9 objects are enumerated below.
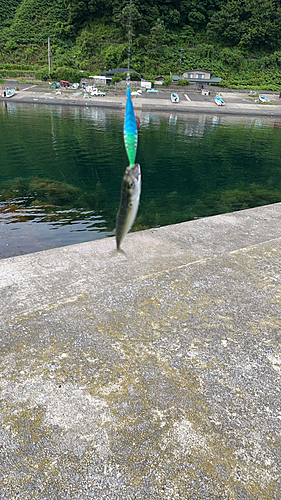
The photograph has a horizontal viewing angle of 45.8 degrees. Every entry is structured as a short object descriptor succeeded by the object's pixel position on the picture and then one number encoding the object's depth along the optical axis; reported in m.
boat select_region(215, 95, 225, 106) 60.51
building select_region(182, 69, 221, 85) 81.66
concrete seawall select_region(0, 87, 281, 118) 53.67
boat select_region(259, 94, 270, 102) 66.52
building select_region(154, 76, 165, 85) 77.06
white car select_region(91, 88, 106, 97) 62.01
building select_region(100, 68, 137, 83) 76.28
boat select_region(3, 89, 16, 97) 56.52
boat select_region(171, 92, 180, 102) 60.23
